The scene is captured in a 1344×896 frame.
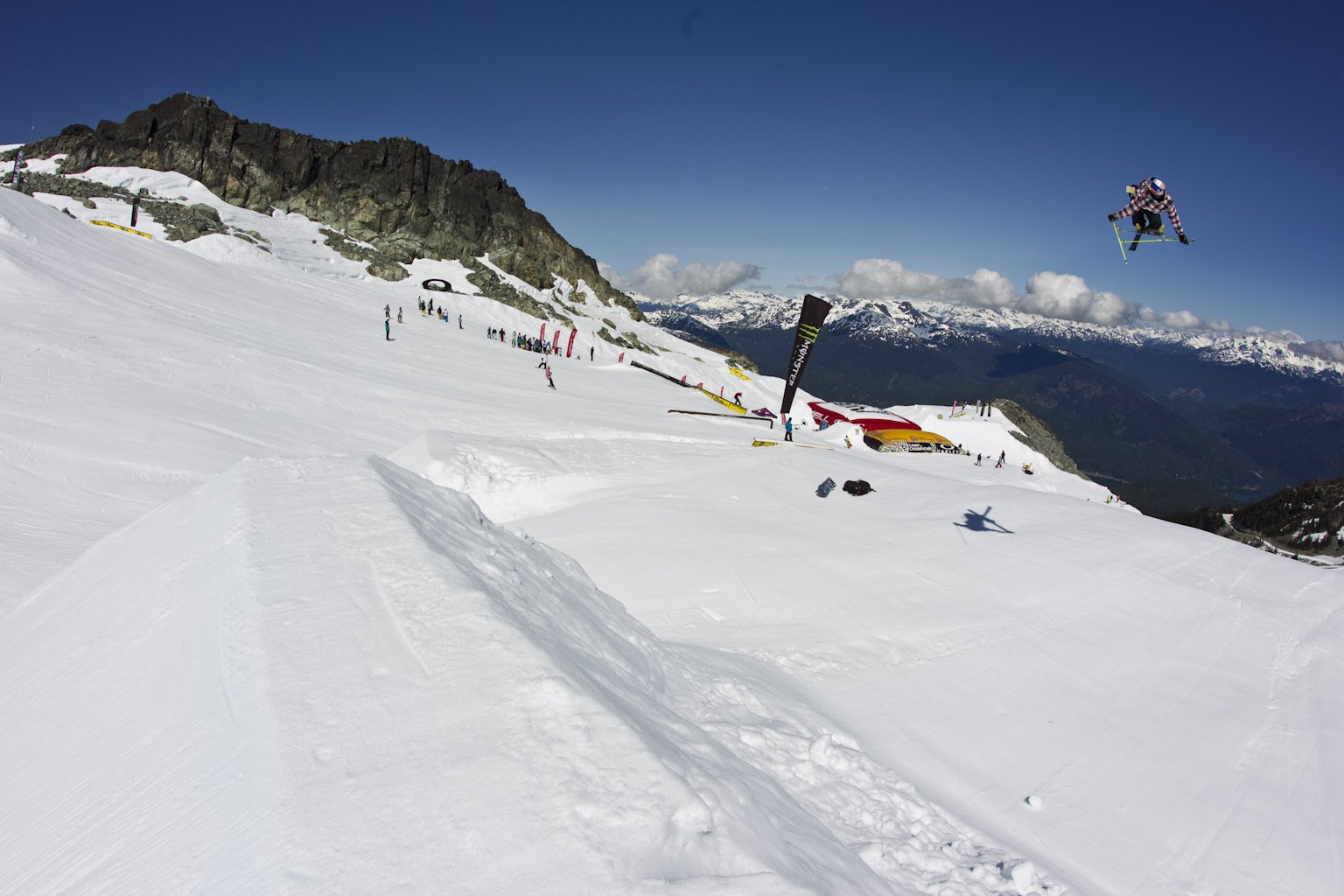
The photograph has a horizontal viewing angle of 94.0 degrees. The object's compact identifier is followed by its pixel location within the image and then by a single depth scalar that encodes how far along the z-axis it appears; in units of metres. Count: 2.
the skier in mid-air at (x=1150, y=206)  14.95
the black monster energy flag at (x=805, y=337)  27.35
